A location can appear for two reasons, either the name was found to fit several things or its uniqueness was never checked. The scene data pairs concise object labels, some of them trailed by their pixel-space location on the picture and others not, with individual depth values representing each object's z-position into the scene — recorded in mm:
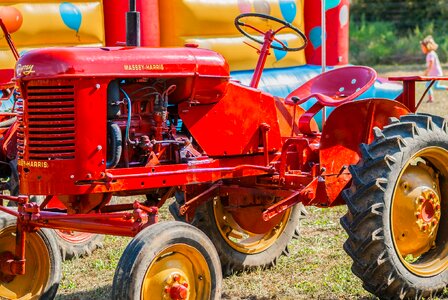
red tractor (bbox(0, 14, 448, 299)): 5964
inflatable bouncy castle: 12187
